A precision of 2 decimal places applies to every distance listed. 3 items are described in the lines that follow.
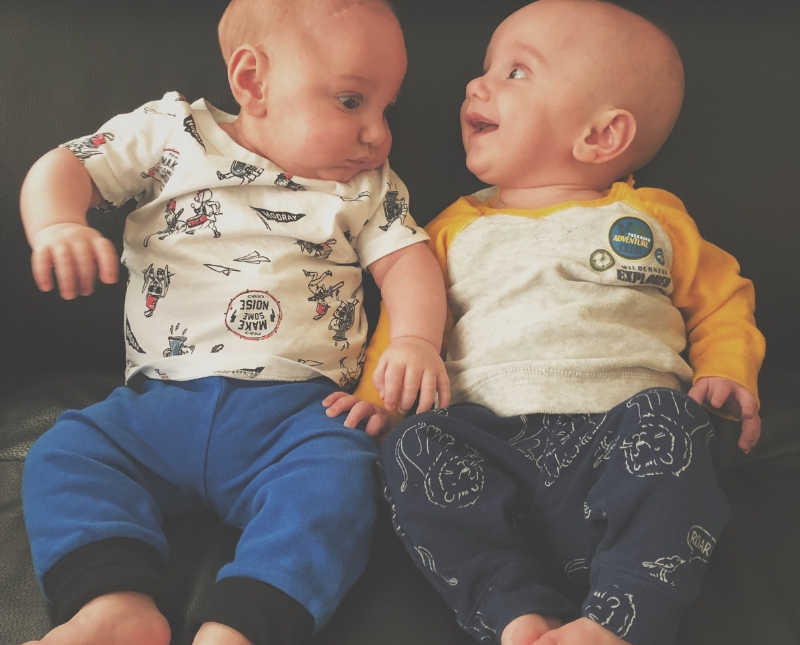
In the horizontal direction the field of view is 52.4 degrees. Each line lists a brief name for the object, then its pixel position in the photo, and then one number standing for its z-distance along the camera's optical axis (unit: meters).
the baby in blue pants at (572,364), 0.73
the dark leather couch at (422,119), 1.08
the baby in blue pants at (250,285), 0.80
